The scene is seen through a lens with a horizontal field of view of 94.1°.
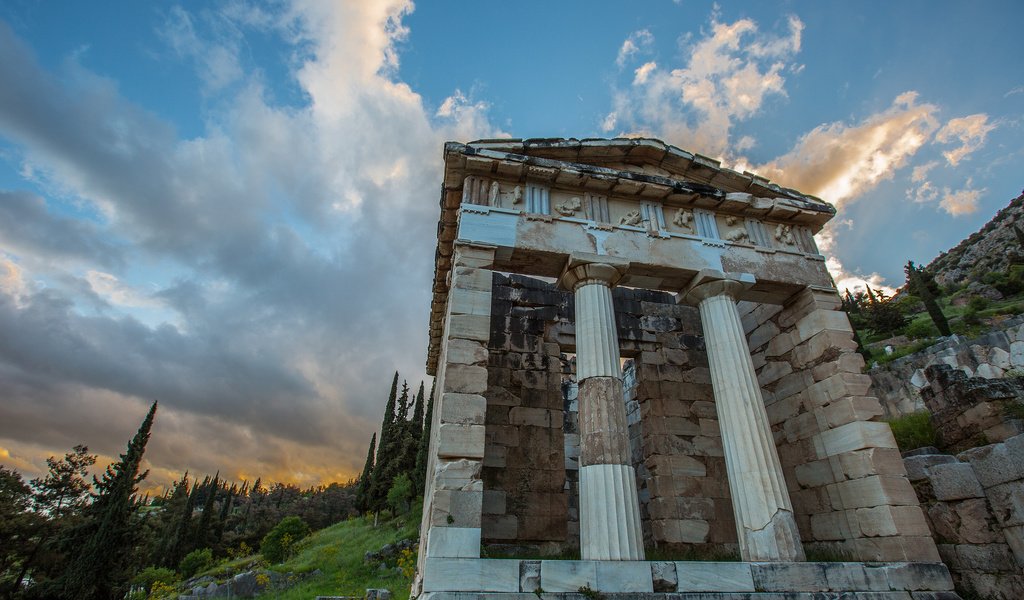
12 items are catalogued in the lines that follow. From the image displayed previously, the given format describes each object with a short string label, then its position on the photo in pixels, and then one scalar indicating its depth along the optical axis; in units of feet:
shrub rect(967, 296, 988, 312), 109.81
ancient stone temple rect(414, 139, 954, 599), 23.40
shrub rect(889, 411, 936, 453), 35.47
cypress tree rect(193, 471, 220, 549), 127.44
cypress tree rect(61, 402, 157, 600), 70.33
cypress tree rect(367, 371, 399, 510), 119.65
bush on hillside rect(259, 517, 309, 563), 96.63
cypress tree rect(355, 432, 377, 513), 128.57
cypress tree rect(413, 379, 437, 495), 100.06
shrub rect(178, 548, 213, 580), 110.11
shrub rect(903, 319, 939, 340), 106.01
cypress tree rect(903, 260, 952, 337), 97.81
